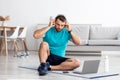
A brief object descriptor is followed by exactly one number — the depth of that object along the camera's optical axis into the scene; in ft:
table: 19.07
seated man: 10.30
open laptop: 9.66
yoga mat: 9.32
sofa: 18.83
